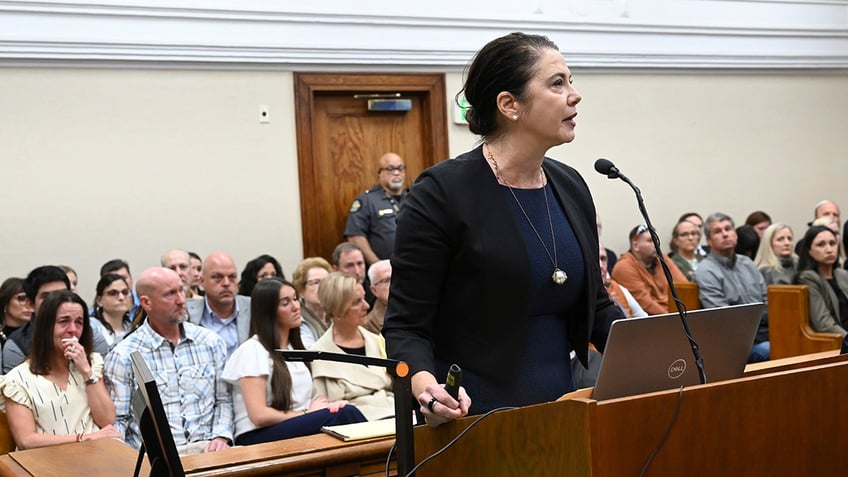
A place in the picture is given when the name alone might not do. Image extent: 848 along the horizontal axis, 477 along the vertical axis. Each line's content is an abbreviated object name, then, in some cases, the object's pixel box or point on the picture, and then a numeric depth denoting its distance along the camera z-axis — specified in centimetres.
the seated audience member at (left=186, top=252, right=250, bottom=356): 484
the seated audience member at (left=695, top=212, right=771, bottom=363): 636
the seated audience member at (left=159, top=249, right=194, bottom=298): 568
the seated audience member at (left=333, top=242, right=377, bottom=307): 571
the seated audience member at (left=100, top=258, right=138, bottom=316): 541
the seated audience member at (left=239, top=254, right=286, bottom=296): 556
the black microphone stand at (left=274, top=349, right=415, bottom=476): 169
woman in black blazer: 189
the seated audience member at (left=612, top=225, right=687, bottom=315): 644
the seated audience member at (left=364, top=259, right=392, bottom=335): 456
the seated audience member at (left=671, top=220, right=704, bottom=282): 730
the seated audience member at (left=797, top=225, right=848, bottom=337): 534
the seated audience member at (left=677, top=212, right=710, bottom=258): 748
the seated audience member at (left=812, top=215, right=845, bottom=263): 712
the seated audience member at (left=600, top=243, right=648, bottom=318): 559
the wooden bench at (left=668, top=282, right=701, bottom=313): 566
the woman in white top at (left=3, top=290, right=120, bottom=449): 352
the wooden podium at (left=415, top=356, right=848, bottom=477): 149
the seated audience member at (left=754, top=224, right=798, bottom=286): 674
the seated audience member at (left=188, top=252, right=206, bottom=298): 586
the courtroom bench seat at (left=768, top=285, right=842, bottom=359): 514
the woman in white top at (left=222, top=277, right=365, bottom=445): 358
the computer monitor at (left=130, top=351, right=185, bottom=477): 174
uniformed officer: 667
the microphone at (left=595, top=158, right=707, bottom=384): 172
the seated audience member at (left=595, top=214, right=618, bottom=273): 723
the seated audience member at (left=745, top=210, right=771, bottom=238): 805
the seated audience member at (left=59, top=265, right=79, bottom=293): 538
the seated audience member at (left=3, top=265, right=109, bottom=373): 474
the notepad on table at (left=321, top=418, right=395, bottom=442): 258
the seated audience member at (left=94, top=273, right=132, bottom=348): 488
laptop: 164
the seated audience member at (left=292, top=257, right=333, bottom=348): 472
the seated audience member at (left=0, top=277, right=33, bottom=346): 477
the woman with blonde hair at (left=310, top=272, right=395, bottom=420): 394
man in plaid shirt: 375
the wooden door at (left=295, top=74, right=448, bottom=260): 686
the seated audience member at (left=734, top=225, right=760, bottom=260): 759
